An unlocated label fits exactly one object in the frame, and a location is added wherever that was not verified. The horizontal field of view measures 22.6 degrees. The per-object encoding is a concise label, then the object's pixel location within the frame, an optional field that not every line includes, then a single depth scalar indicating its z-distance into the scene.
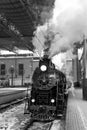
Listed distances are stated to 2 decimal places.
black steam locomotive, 9.01
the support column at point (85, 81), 18.02
